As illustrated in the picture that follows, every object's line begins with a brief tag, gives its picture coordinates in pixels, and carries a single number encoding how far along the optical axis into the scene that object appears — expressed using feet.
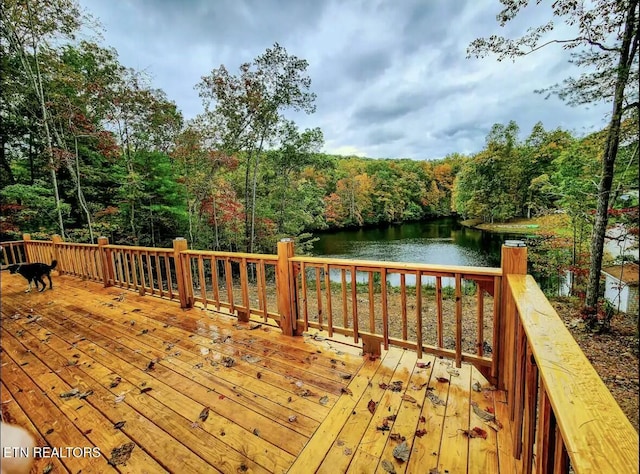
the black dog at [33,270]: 14.53
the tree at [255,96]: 32.14
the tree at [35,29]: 19.02
